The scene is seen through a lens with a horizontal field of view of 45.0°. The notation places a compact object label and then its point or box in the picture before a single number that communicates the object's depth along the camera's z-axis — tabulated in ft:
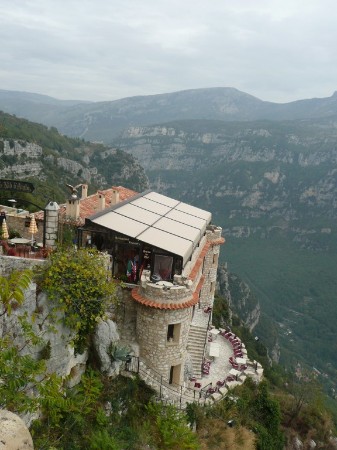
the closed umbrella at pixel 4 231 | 64.31
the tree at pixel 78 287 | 50.96
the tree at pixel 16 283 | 27.84
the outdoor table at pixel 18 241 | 60.90
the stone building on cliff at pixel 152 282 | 64.34
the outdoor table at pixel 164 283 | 64.18
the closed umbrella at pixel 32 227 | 64.84
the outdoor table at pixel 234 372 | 84.17
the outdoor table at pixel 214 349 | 89.97
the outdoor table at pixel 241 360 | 90.08
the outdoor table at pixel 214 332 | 103.45
